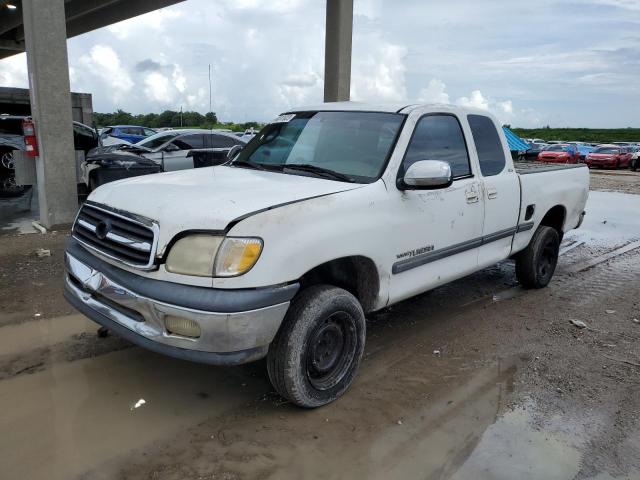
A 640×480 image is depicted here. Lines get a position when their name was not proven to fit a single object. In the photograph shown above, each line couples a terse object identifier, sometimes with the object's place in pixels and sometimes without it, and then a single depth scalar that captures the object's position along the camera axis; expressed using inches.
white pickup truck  112.5
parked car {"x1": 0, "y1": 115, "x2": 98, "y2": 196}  452.1
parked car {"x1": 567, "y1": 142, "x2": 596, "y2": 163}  1240.2
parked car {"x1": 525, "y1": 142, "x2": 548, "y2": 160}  1222.3
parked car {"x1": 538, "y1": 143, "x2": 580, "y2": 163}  1179.9
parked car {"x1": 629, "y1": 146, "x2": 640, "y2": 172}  1149.1
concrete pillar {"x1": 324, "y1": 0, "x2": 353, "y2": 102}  458.0
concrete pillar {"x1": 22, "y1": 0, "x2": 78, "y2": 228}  298.4
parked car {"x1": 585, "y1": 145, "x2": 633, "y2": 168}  1155.3
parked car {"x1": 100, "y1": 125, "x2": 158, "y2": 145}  887.0
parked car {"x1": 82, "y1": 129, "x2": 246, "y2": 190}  335.9
